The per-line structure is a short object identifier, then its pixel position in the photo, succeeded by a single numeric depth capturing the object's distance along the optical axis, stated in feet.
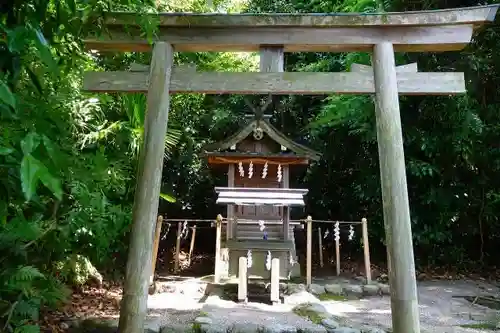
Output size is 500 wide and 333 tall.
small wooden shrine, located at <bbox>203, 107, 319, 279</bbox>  28.32
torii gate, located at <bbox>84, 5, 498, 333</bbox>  12.89
